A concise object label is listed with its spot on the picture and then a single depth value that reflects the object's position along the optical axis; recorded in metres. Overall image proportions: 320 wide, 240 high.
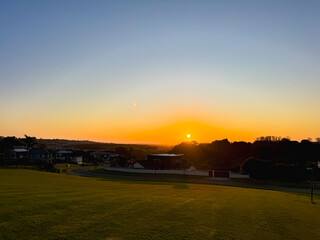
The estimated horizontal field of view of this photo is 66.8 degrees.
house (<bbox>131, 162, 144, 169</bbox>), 78.44
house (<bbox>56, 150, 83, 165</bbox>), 109.76
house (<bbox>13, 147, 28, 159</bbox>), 97.92
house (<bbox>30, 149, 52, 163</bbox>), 97.10
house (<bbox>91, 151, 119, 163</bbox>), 134.75
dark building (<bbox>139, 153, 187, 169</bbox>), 79.75
